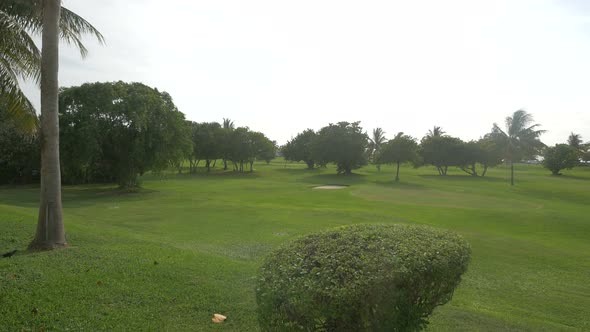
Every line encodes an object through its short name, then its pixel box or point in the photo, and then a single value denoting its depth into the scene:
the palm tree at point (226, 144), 69.56
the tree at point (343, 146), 64.44
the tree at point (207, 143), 69.88
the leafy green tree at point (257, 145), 70.44
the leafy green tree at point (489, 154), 63.20
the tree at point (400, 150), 58.69
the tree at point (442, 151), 67.06
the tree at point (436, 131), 97.07
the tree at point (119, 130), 31.17
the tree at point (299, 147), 86.12
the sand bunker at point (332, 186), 45.14
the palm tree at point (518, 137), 56.06
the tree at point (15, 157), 39.62
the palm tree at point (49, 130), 11.33
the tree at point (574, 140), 99.62
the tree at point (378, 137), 96.75
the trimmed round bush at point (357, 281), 3.95
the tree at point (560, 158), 70.44
